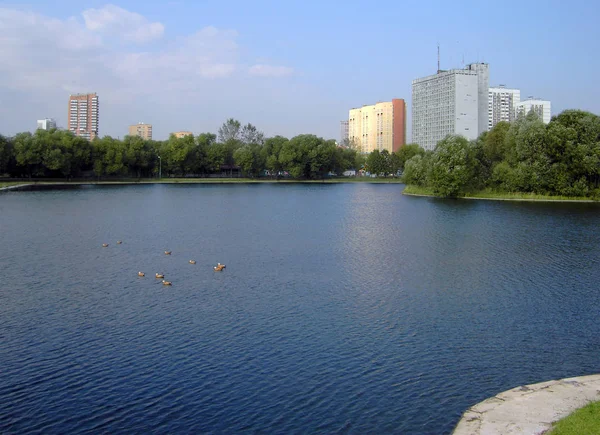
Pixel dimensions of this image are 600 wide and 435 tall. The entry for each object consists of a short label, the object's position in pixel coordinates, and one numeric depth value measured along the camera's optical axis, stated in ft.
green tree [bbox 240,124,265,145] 593.42
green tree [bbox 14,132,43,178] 346.74
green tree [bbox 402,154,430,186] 294.15
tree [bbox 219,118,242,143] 581.94
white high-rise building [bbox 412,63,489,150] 630.74
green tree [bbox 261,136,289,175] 470.80
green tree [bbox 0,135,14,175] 342.23
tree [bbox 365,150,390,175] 508.94
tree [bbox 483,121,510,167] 262.39
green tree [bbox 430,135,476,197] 249.55
